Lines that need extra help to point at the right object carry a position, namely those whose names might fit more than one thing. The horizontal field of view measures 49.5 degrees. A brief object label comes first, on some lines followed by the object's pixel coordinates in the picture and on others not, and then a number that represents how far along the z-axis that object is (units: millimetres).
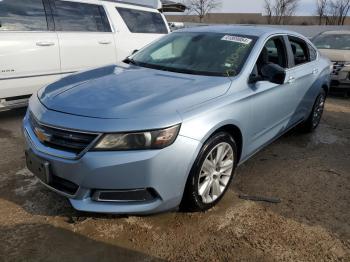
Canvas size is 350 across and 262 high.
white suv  5117
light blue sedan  2607
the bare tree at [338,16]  38978
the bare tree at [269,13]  44969
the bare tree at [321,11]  40531
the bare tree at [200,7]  47312
